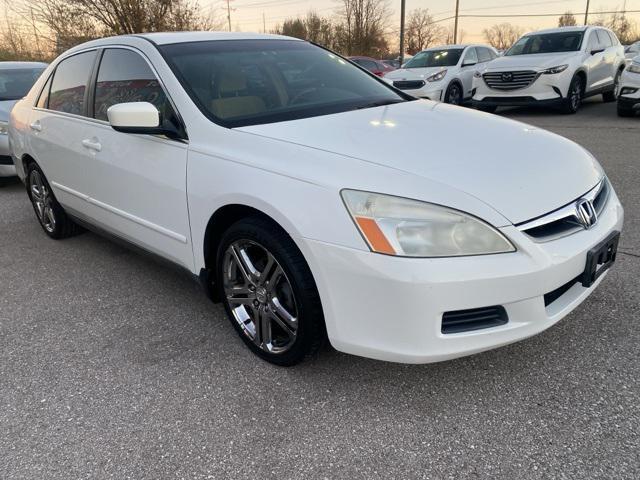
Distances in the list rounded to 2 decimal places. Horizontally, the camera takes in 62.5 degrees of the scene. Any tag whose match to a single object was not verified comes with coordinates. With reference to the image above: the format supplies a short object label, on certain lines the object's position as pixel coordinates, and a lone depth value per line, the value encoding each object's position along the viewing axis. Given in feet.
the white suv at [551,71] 33.55
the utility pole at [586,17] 183.57
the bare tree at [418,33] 170.87
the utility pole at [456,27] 138.53
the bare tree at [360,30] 119.03
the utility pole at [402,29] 78.59
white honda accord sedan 6.45
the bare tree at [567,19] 194.02
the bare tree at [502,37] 223.51
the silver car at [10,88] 21.42
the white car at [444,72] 38.37
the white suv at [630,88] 30.22
